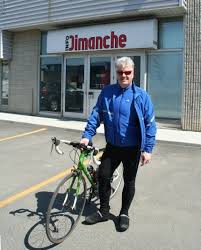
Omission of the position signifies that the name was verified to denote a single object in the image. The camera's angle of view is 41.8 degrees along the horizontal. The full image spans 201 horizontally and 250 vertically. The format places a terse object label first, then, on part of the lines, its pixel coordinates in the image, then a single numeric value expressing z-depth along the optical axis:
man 2.91
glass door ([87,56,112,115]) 8.56
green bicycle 2.69
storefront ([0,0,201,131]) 7.40
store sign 7.61
